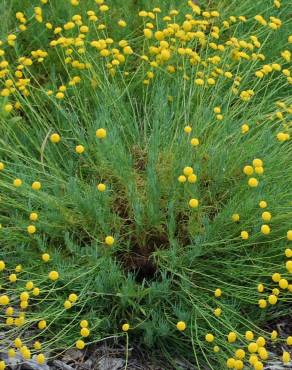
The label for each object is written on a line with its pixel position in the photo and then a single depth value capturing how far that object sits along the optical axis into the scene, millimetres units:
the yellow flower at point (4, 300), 2227
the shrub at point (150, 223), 2486
